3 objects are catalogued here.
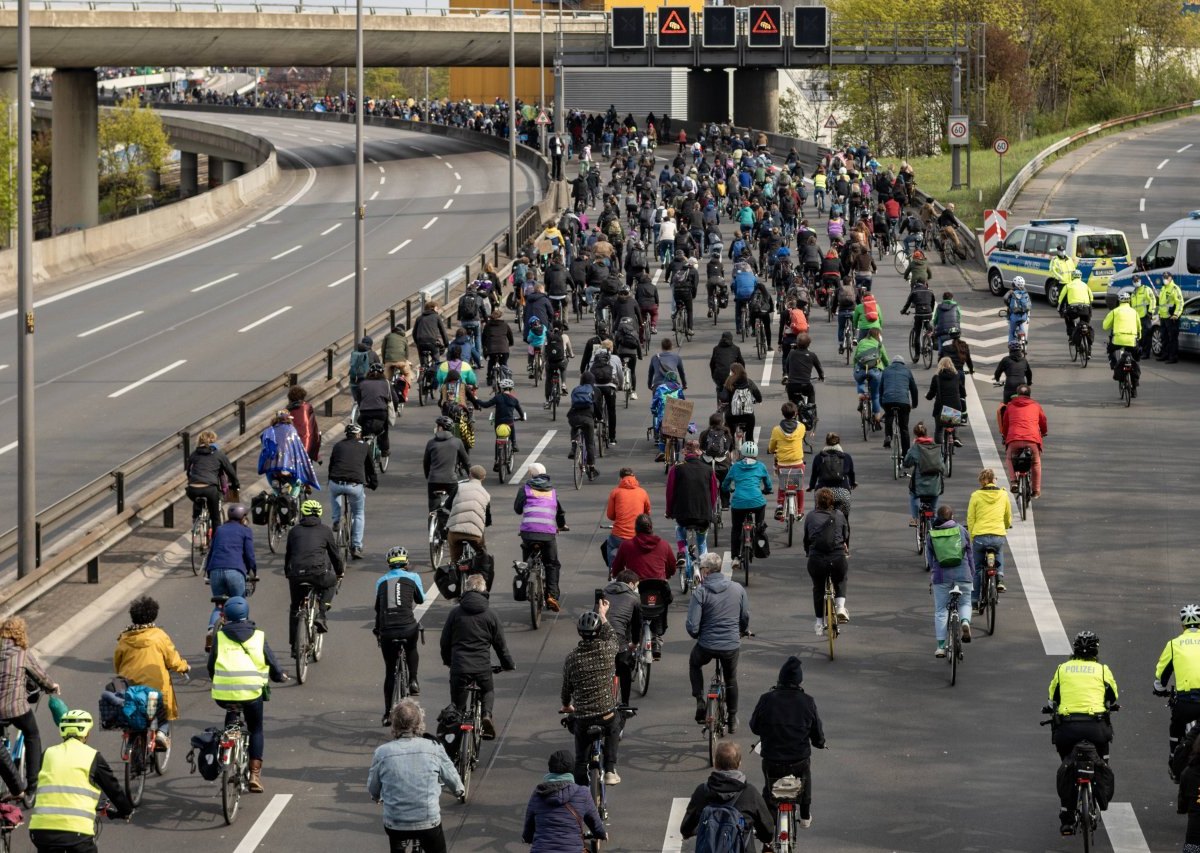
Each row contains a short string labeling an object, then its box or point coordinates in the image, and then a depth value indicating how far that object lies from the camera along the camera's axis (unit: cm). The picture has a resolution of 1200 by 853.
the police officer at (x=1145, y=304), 3394
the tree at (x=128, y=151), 12425
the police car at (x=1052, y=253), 3997
